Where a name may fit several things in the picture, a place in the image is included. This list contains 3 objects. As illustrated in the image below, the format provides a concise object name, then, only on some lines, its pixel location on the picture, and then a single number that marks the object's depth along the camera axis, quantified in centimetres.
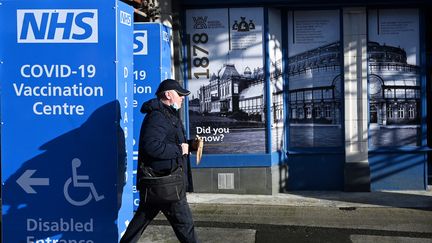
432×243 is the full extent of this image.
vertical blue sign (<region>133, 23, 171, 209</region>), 547
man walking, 437
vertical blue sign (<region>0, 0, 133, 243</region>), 407
